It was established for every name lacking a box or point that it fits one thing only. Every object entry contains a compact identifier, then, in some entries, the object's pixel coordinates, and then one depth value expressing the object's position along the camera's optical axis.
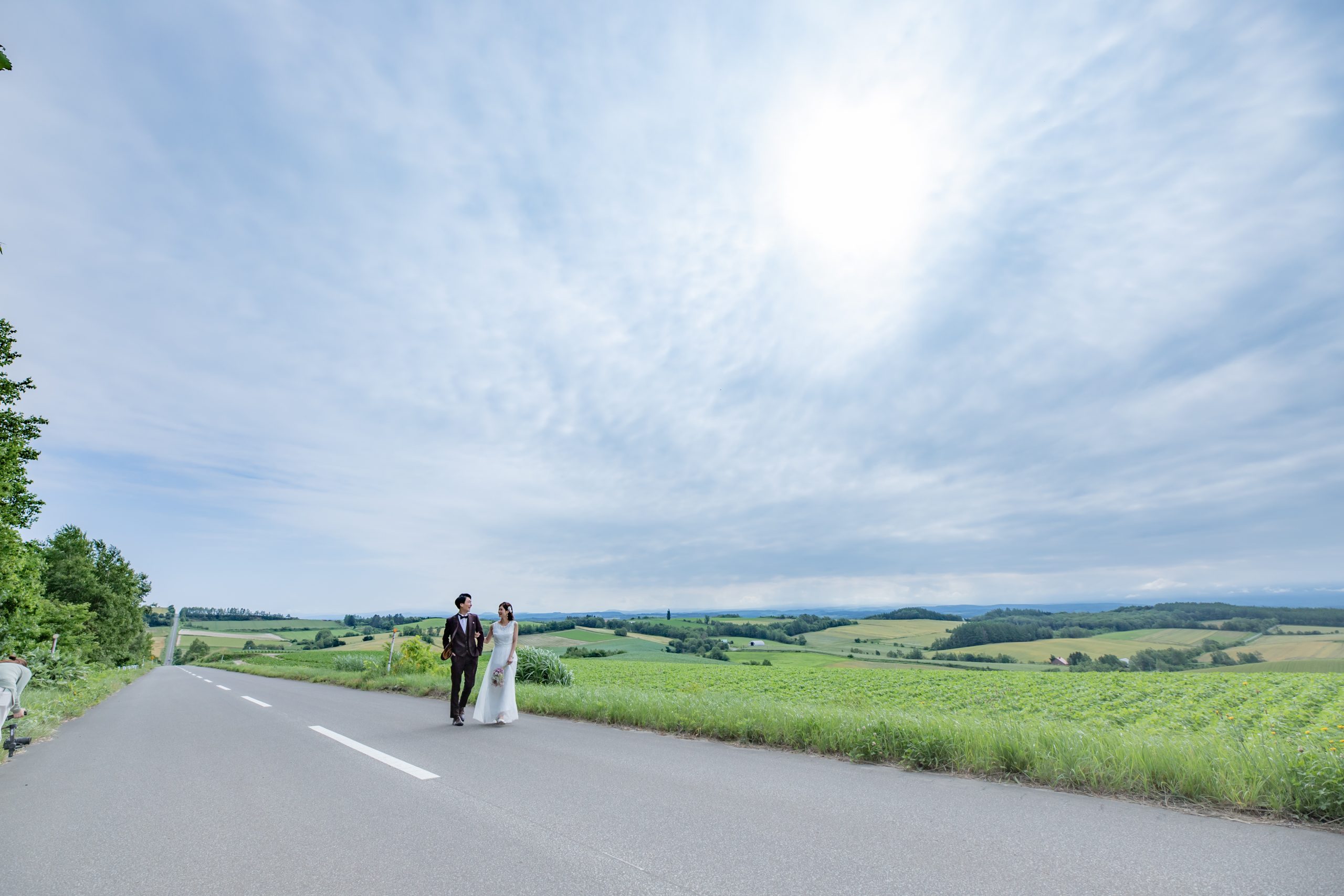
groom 10.49
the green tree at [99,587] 48.62
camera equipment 8.38
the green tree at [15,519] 17.45
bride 10.12
